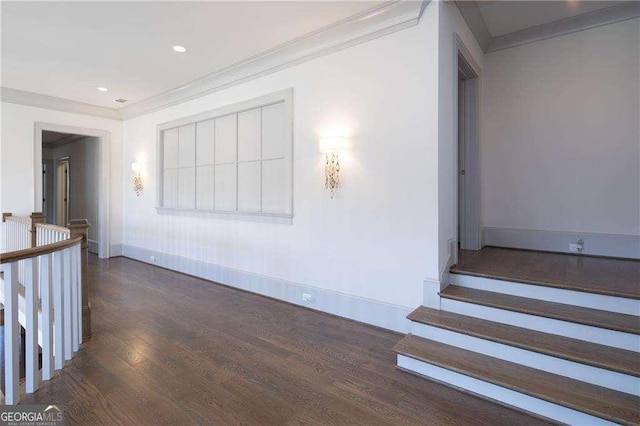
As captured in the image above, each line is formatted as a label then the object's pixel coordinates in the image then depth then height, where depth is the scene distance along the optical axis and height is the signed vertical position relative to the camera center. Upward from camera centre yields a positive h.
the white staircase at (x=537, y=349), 1.93 -0.95
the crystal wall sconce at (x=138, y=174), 6.36 +0.78
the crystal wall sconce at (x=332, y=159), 3.48 +0.59
